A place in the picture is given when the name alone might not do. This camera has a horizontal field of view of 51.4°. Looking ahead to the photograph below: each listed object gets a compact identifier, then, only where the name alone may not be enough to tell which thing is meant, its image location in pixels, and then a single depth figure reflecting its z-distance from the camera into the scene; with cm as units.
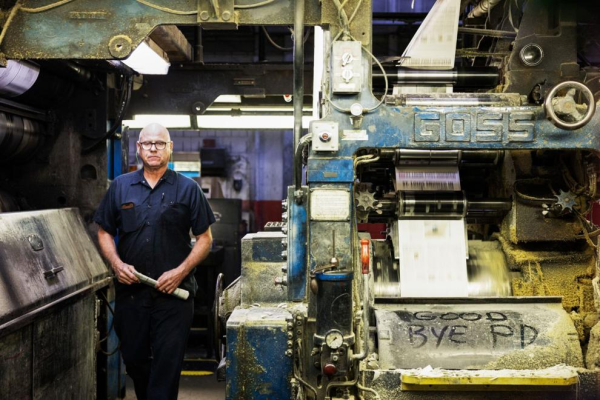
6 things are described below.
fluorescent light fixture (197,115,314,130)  641
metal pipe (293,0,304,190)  286
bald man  359
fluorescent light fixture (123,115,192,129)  606
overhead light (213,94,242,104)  591
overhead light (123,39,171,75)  435
